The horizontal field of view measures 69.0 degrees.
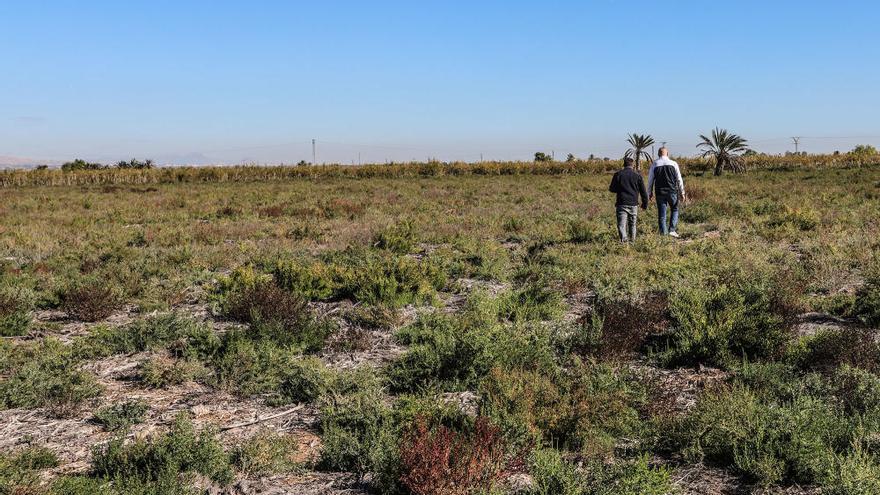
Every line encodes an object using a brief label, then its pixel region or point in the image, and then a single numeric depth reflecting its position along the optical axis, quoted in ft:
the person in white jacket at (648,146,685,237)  45.39
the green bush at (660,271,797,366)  21.04
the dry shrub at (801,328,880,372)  19.27
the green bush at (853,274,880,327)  24.08
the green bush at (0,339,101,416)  17.92
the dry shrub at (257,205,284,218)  66.73
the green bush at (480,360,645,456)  15.37
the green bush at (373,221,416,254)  44.21
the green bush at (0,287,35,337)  24.71
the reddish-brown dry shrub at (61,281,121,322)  27.25
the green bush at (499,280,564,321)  26.43
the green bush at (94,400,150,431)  16.61
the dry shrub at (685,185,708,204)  76.06
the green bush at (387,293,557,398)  19.43
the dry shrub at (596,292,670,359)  21.24
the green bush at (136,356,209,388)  19.72
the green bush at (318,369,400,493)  14.02
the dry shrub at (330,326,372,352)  23.07
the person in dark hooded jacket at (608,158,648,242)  42.68
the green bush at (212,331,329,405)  18.85
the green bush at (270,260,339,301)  30.40
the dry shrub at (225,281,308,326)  24.86
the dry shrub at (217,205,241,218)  67.92
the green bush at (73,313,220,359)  22.39
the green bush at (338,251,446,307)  29.07
